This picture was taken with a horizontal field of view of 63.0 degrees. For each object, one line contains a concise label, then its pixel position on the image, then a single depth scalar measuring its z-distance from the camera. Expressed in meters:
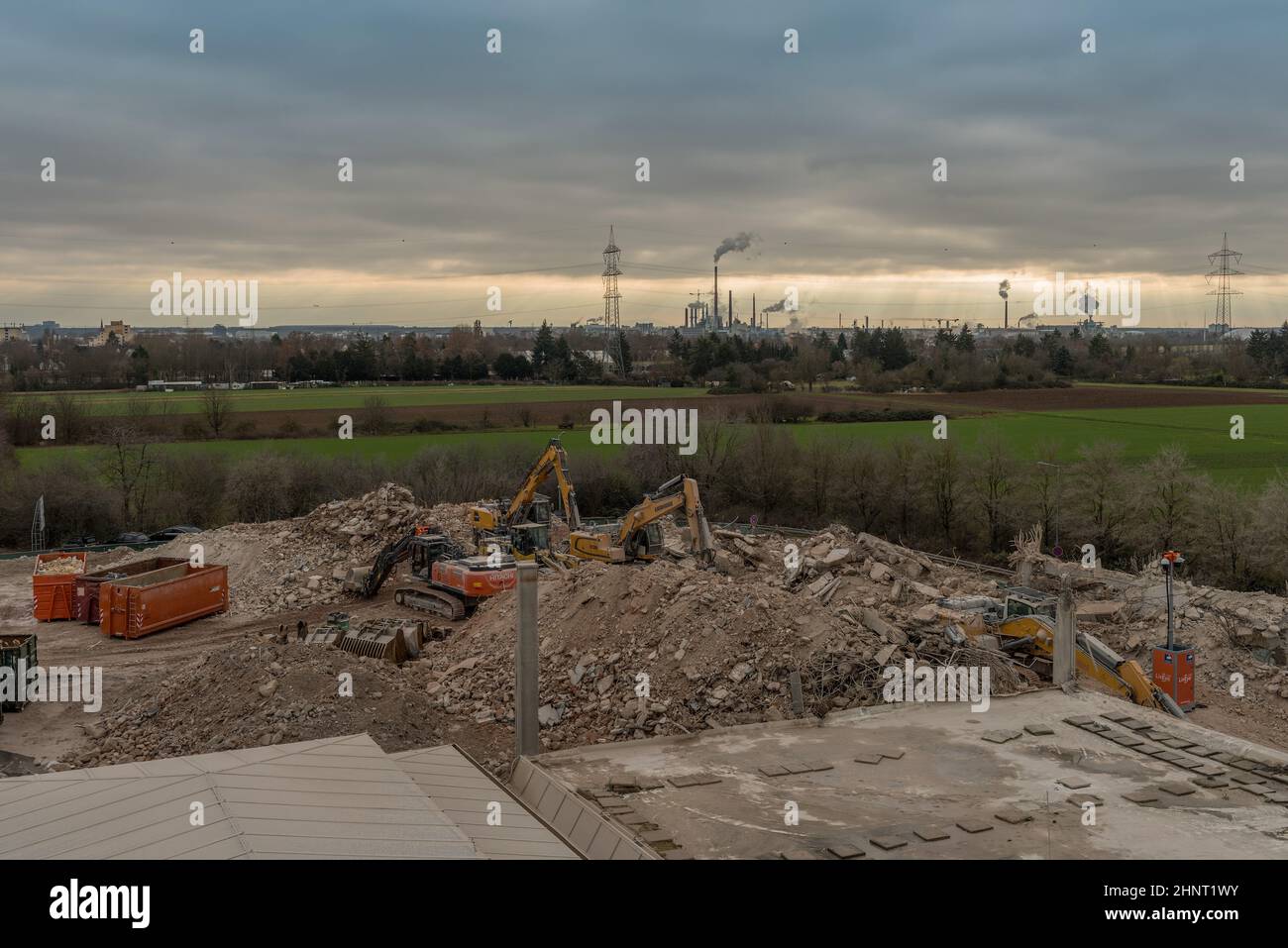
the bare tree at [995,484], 55.72
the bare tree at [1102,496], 51.00
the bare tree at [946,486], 56.75
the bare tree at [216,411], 70.88
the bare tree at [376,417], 74.31
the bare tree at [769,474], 62.28
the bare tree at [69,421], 65.31
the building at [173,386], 93.50
